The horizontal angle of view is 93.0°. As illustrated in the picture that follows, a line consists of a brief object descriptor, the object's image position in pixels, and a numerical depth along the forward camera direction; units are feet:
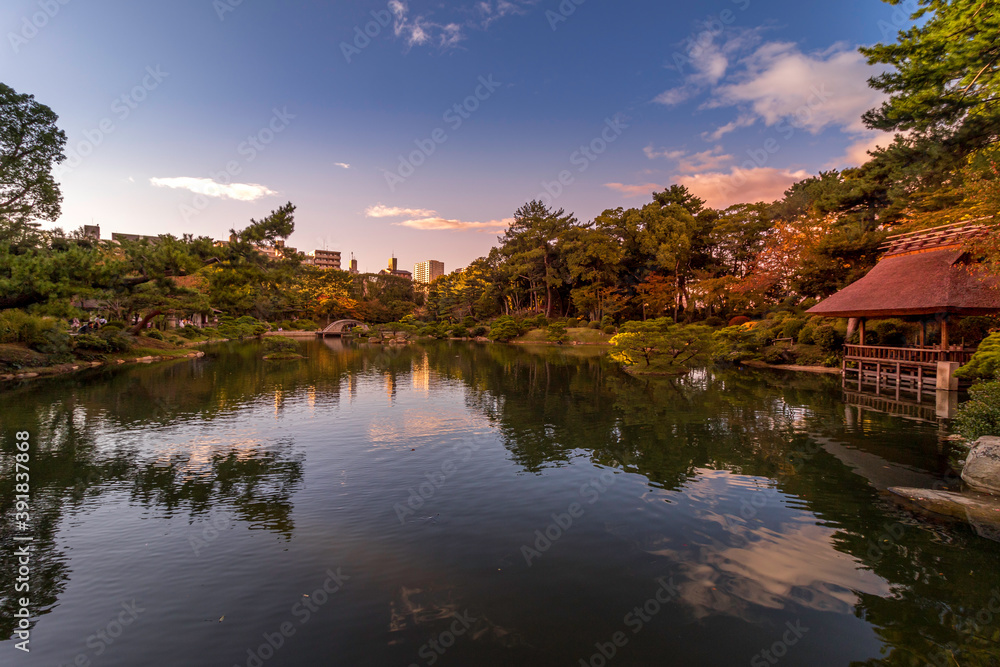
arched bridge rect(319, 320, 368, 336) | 187.62
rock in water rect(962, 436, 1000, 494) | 25.72
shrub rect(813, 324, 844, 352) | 82.33
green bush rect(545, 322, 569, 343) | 150.40
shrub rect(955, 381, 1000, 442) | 29.04
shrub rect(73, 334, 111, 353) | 81.41
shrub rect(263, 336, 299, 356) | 104.53
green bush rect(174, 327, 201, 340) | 130.11
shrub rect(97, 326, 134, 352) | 87.20
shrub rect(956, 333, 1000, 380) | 45.60
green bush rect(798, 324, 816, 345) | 86.63
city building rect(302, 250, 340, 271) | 431.43
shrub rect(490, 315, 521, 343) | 163.63
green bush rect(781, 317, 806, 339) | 91.86
